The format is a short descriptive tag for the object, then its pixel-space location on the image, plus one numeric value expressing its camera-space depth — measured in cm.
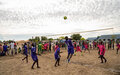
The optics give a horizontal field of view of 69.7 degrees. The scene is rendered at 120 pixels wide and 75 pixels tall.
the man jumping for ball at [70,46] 627
